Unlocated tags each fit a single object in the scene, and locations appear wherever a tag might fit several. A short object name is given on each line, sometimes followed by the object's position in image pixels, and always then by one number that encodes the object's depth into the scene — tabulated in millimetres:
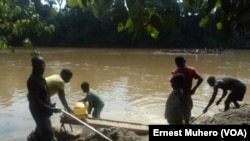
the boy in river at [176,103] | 5660
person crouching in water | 7349
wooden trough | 6504
